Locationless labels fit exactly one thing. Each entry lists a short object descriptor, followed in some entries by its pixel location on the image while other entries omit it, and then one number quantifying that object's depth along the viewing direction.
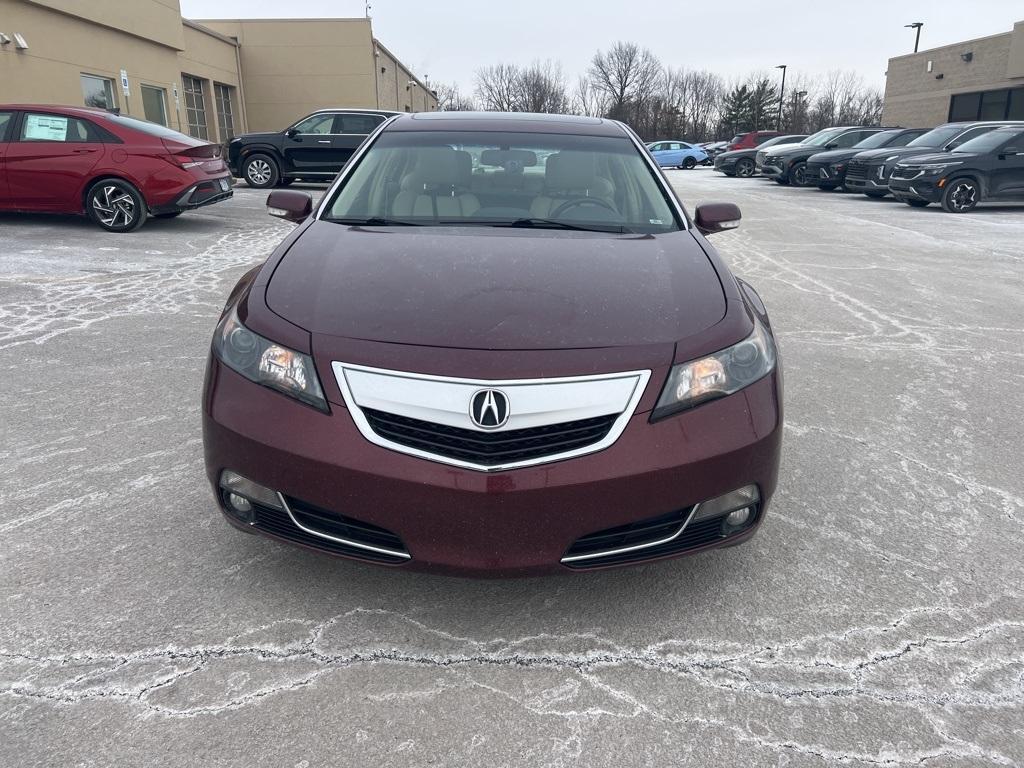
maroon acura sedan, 2.08
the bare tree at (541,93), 78.69
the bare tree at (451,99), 84.88
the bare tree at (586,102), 83.38
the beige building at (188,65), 15.63
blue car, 35.81
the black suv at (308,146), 15.84
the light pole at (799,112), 71.88
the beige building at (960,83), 29.17
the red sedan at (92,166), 9.23
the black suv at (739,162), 27.34
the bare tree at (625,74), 82.44
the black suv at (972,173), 14.18
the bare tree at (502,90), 80.88
